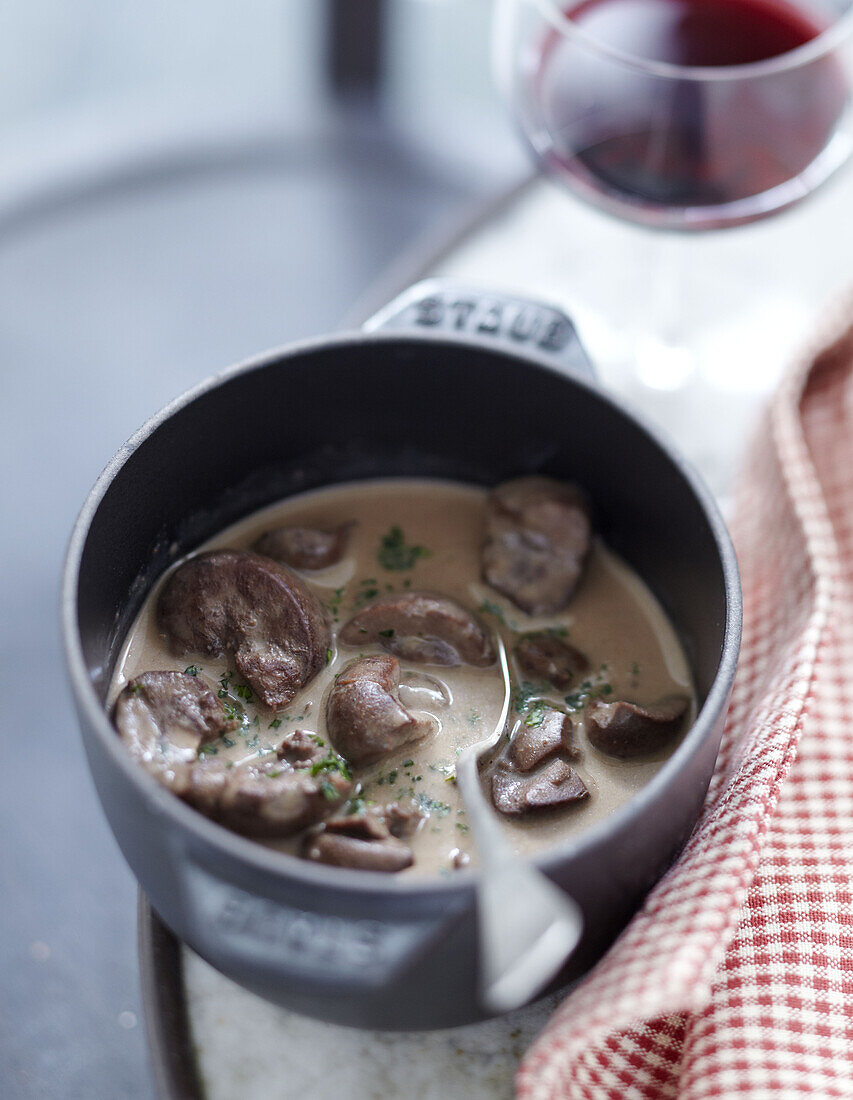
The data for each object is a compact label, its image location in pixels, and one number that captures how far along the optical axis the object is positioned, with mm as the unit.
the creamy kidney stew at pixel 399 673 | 490
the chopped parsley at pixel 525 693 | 519
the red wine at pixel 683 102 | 577
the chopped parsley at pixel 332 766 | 493
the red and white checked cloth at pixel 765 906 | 467
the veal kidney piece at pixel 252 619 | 511
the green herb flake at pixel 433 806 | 496
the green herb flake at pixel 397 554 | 551
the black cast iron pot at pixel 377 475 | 446
